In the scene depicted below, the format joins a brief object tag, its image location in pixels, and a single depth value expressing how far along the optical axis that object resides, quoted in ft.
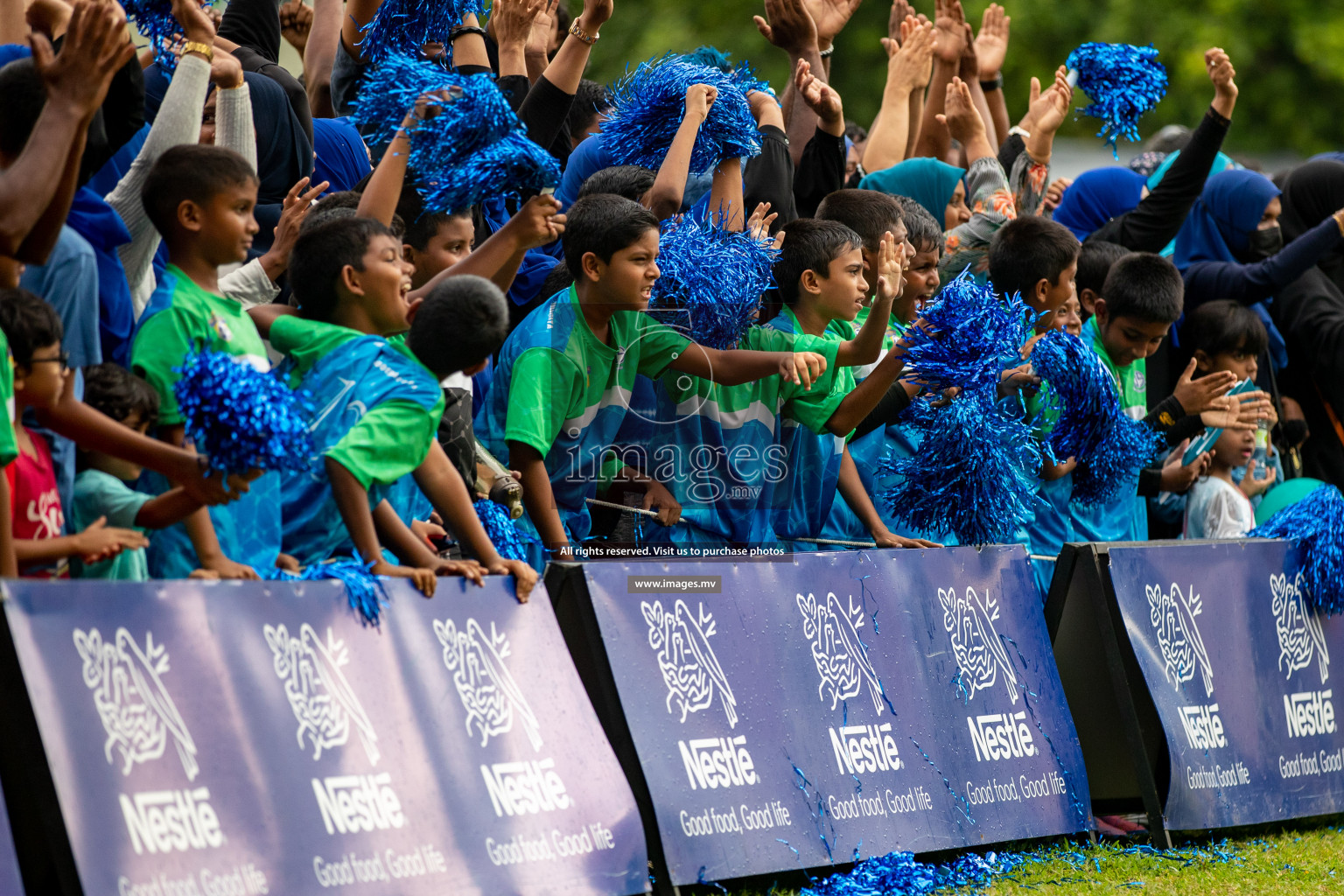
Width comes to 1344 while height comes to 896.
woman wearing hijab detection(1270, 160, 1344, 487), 54.34
